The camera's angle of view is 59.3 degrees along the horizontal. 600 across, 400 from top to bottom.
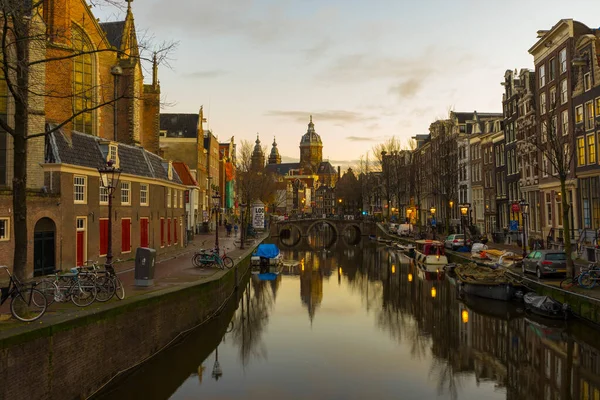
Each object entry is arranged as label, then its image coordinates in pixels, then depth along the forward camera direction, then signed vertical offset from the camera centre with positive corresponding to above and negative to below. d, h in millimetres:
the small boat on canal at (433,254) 45656 -3595
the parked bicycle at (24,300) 12344 -1899
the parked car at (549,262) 26188 -2555
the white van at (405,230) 72775 -2140
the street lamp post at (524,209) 33862 +205
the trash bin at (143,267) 19922 -1777
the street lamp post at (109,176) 19156 +1625
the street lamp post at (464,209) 46919 +418
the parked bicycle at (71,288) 14711 -1911
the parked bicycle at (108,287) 15688 -2018
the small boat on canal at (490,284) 27484 -3766
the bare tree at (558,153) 25239 +4383
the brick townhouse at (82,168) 23734 +2832
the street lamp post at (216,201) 38856 +1307
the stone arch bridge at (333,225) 97062 -1615
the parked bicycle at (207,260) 29328 -2303
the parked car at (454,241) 48750 -2640
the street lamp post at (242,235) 45281 -1534
